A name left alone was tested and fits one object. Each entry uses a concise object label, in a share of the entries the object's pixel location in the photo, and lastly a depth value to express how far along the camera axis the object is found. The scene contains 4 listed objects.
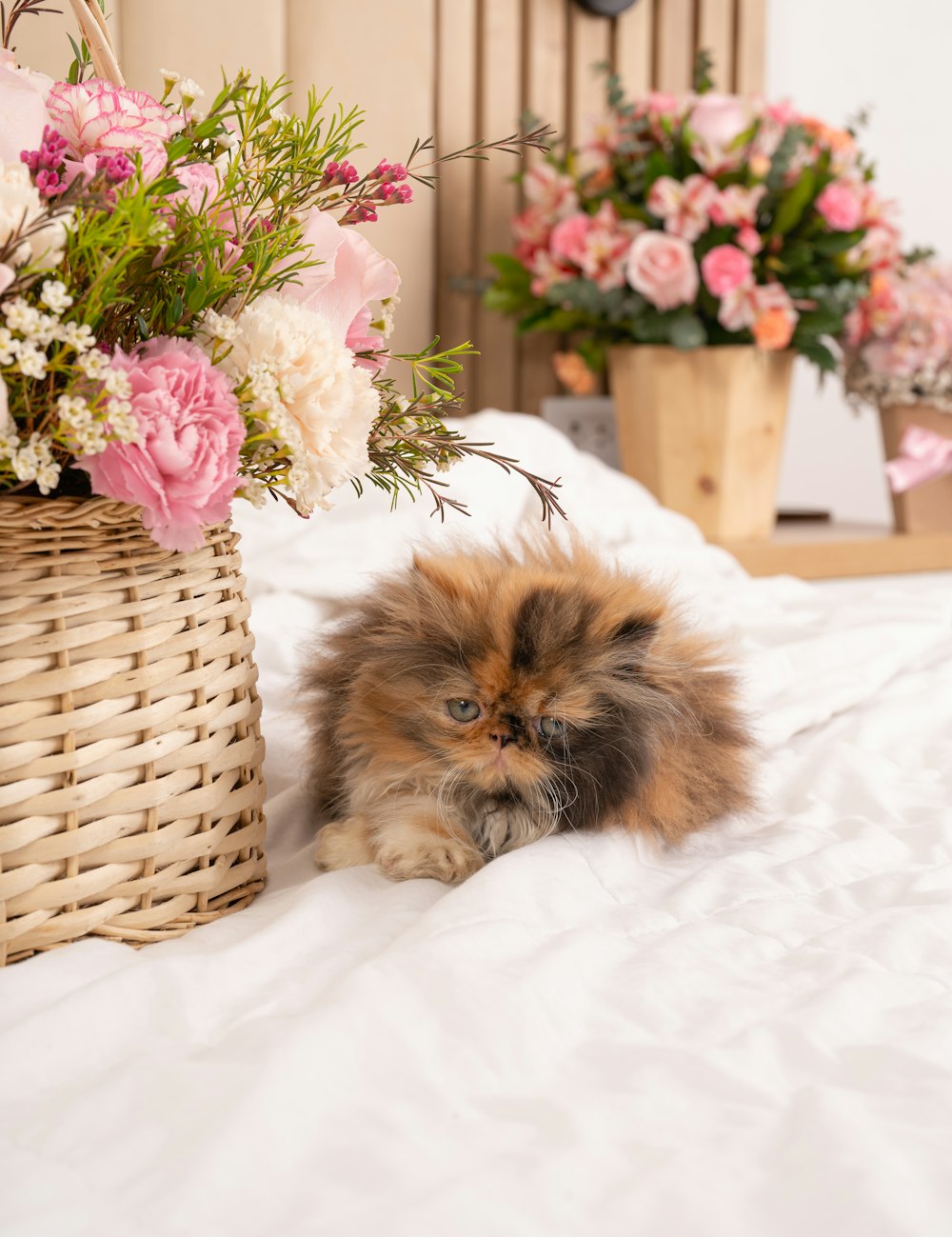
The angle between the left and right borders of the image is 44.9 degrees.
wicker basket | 0.71
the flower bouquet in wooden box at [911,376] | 2.51
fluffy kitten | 0.89
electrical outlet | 2.73
